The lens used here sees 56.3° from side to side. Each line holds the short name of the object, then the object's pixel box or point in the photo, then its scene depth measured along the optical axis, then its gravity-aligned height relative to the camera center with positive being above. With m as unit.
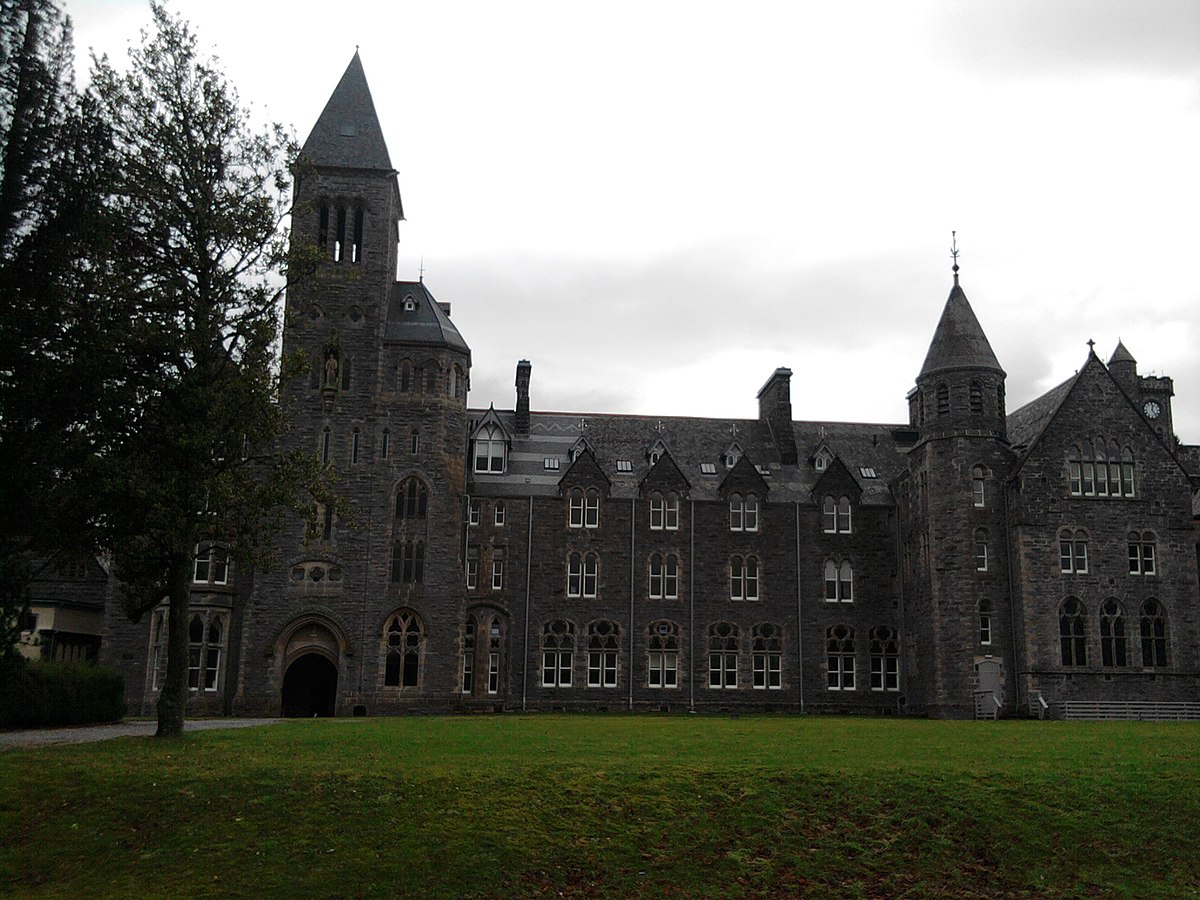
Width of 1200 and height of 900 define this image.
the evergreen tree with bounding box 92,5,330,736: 27.92 +7.98
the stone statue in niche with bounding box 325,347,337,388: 53.66 +13.89
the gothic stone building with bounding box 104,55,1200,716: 51.34 +5.64
